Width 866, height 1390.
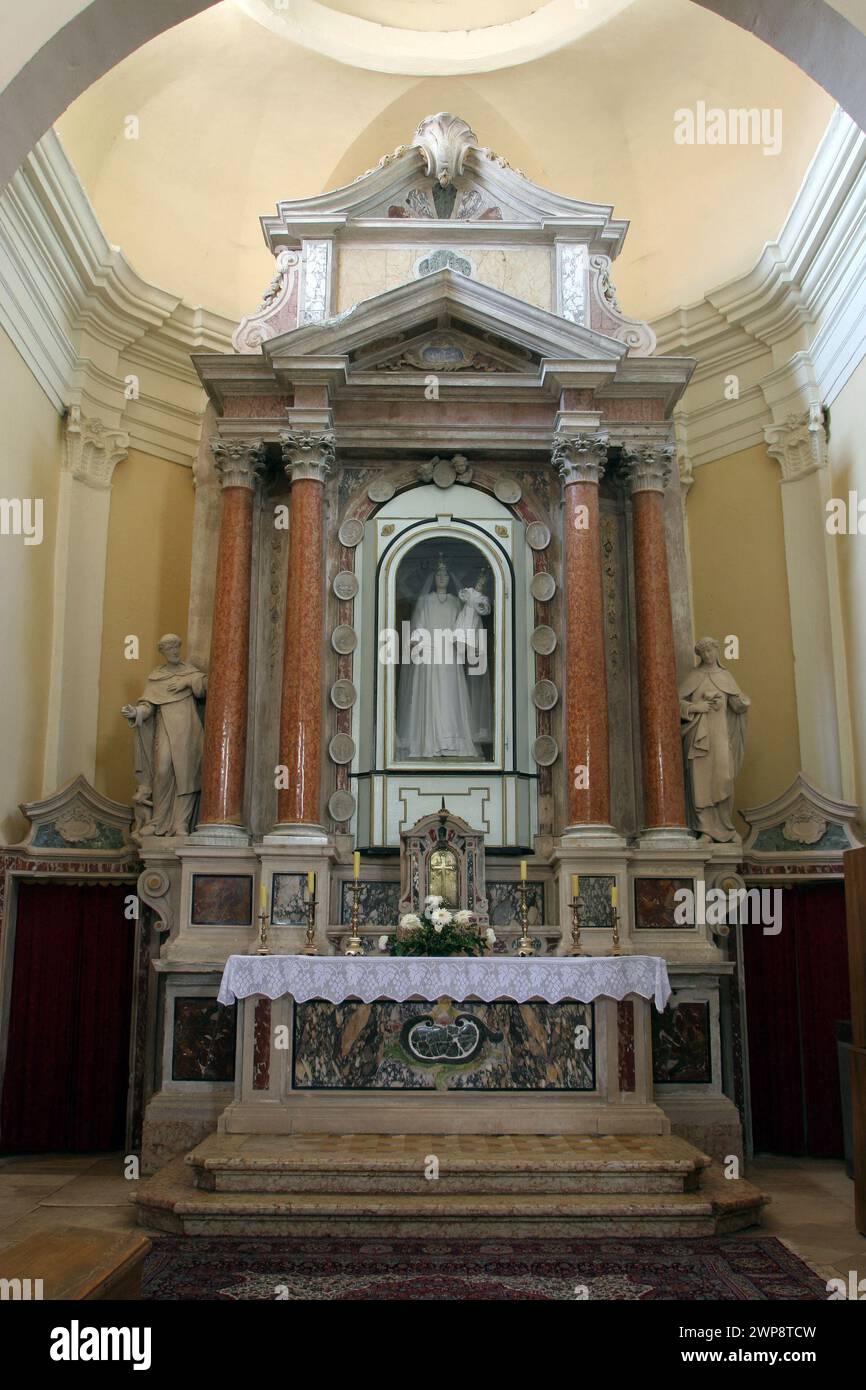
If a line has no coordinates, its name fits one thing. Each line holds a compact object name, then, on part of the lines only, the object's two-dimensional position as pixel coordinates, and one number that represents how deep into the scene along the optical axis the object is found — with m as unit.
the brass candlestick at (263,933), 8.41
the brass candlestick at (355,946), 8.48
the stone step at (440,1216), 6.48
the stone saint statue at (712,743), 9.65
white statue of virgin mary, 9.91
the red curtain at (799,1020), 9.76
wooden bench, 3.32
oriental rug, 5.48
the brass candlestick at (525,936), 8.55
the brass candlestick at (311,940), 8.48
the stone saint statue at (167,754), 9.70
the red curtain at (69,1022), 9.59
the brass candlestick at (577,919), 8.61
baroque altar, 9.00
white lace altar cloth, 7.72
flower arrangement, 8.13
